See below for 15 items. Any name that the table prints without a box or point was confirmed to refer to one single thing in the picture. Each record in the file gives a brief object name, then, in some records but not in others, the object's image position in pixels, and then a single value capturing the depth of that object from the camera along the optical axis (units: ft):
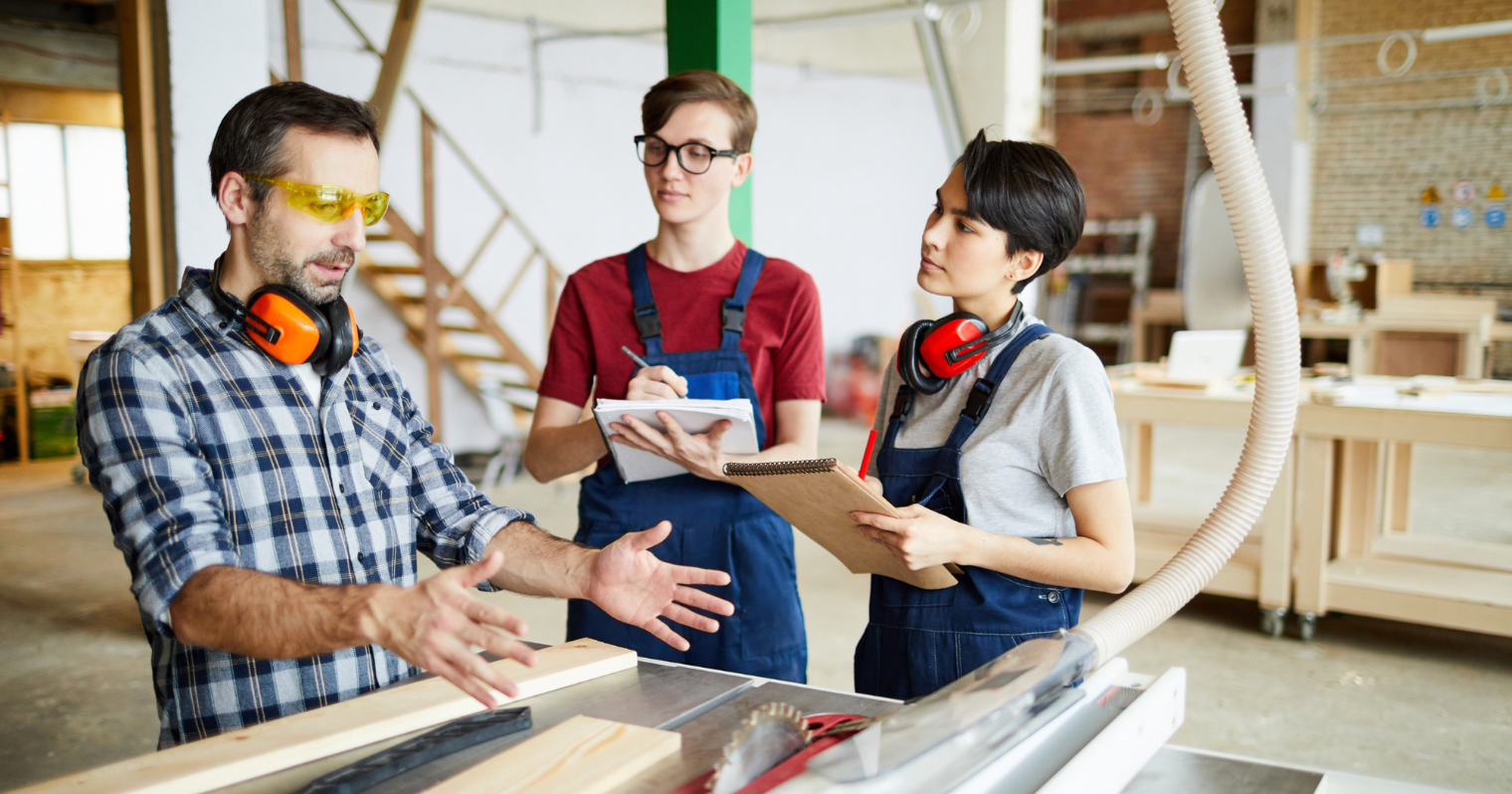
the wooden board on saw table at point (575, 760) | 3.92
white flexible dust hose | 4.53
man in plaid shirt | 4.71
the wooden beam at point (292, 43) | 17.53
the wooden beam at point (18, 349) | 28.50
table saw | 4.01
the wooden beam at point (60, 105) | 29.04
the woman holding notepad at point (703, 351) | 7.38
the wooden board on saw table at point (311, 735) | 4.02
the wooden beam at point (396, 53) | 17.01
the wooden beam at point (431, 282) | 25.53
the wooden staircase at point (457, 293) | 26.84
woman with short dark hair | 5.62
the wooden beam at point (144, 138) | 14.01
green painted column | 10.40
